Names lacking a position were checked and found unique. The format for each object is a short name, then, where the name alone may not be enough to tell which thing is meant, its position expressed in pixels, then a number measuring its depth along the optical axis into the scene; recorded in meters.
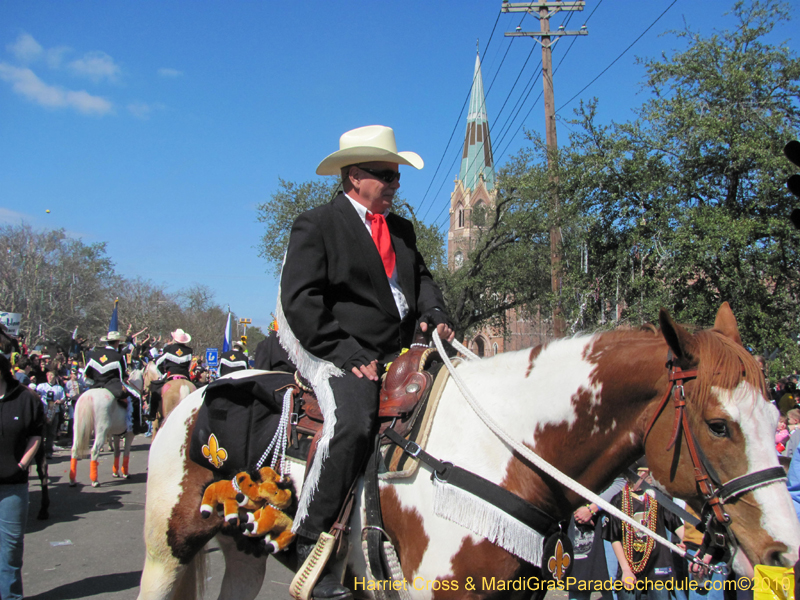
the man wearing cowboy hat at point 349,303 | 2.52
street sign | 22.61
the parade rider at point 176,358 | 12.03
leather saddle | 2.54
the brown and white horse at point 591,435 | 1.97
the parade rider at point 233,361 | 11.45
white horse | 9.60
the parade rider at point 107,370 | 10.12
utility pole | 15.47
